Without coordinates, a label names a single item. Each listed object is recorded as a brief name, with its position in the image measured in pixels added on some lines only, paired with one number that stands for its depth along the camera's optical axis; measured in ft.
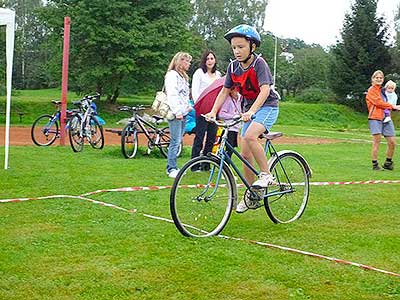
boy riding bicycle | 19.11
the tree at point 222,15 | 246.88
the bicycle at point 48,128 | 50.19
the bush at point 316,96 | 165.99
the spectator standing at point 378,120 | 37.78
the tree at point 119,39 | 107.34
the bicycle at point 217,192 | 18.28
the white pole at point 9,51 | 29.58
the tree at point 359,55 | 154.10
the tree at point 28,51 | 202.28
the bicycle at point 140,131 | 40.81
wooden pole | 48.98
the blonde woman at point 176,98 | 31.42
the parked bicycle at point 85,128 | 45.60
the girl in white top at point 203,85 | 32.48
